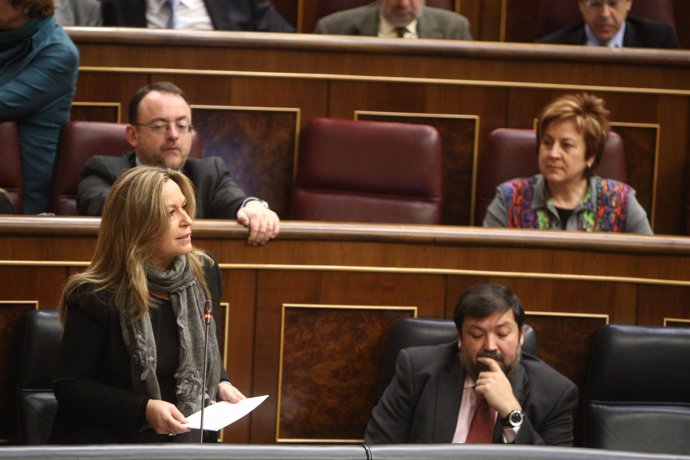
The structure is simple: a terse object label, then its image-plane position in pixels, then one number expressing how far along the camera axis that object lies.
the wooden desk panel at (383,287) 19.74
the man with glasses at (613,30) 21.38
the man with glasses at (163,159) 20.01
